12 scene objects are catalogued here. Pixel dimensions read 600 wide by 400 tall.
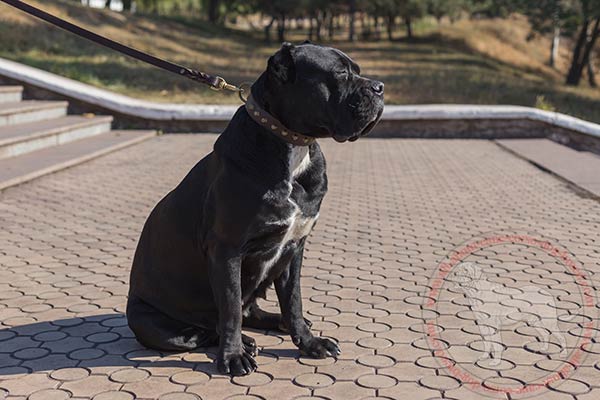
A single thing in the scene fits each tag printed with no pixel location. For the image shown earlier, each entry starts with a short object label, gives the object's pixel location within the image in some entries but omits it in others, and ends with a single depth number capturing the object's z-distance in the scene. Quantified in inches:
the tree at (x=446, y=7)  1872.5
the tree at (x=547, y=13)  1041.5
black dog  123.8
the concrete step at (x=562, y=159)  348.5
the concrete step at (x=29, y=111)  422.3
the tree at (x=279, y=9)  1656.0
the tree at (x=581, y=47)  1097.4
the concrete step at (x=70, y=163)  321.6
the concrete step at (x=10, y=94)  466.2
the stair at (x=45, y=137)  355.9
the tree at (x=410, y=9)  1808.6
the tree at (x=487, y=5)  1165.1
